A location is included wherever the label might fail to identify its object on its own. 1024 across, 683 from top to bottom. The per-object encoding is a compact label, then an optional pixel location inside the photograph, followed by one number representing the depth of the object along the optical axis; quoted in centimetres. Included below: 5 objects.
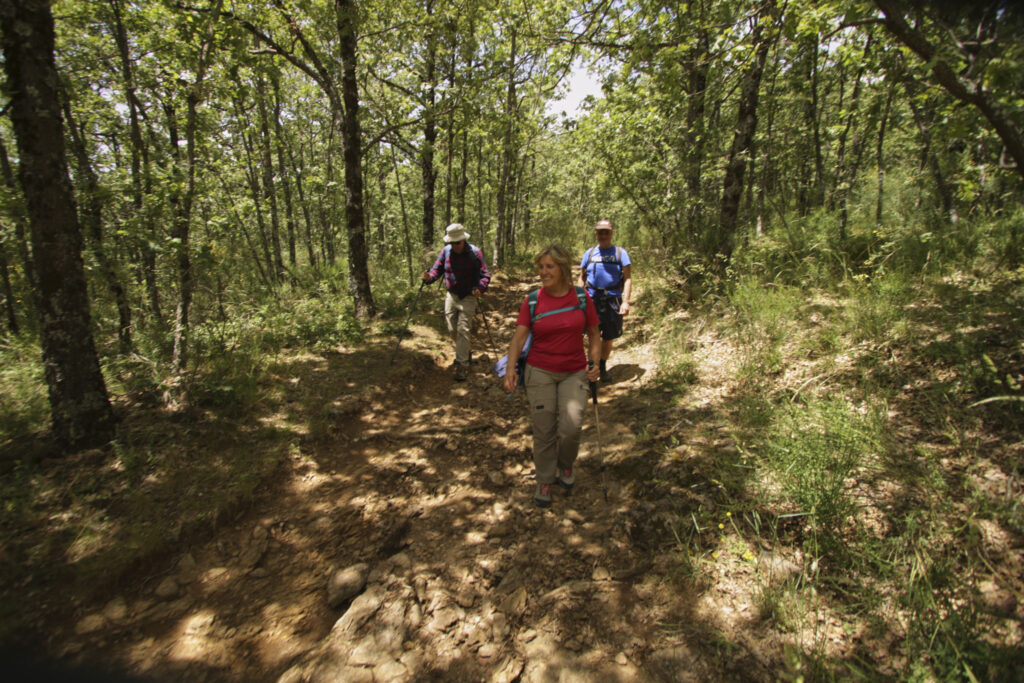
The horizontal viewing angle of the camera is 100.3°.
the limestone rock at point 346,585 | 313
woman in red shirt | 379
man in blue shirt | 608
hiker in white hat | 675
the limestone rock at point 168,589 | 313
